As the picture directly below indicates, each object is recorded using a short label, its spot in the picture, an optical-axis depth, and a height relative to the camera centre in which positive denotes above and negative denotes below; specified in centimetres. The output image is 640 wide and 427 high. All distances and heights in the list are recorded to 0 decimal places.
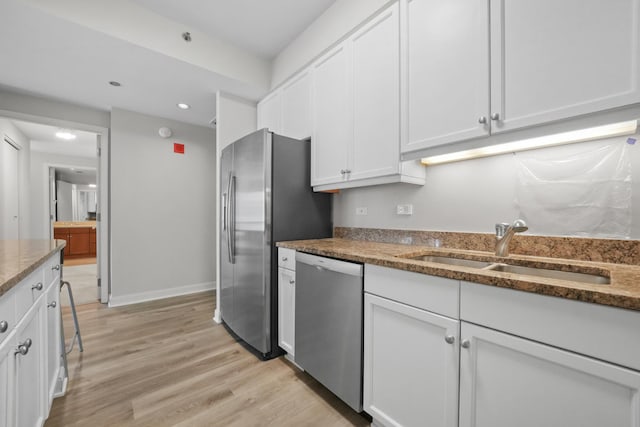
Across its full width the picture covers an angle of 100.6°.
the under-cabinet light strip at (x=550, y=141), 116 +36
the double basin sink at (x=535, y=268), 111 -27
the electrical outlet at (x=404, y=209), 196 +3
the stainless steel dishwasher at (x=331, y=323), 142 -66
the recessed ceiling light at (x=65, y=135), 443 +131
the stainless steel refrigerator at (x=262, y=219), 204 -6
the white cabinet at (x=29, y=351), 84 -56
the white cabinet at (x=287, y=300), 191 -65
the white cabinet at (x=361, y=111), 168 +72
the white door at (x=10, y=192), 346 +26
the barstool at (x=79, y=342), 178 -100
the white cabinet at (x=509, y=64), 96 +65
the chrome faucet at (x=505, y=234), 131 -11
